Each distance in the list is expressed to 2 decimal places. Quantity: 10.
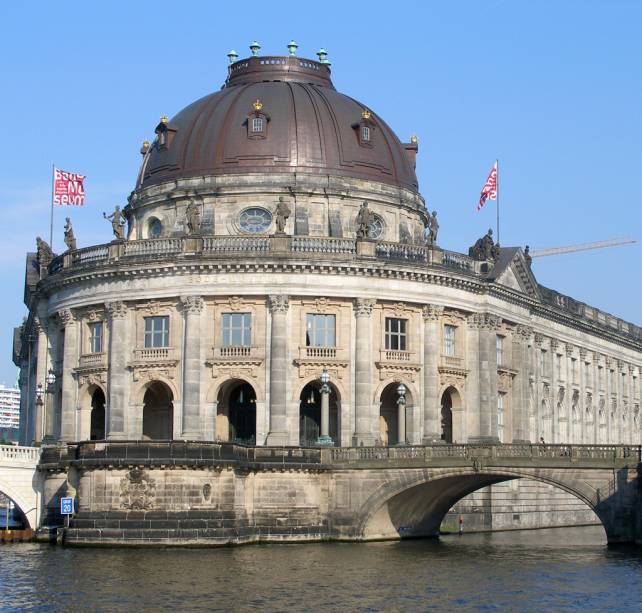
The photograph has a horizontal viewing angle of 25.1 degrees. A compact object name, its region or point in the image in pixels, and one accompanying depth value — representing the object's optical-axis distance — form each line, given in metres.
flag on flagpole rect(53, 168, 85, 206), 89.91
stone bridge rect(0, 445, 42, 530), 74.69
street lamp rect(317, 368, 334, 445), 74.06
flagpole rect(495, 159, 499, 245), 95.00
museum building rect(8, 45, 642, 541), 80.38
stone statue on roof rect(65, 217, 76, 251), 87.19
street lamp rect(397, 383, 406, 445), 77.84
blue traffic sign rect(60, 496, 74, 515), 67.44
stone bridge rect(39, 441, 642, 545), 65.56
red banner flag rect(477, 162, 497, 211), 94.88
